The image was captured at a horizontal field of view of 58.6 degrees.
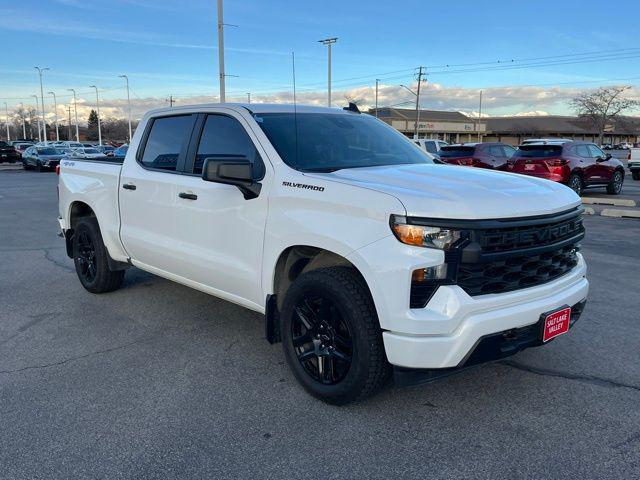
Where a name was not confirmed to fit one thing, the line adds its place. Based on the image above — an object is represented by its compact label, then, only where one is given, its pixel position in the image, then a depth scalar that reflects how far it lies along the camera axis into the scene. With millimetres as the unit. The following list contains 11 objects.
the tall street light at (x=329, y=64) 38469
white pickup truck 3033
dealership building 95500
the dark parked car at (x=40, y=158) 34656
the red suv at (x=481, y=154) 19578
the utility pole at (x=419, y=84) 63250
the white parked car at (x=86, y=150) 38469
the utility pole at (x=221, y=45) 25266
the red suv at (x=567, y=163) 16594
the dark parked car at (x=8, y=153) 43969
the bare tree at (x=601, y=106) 73125
